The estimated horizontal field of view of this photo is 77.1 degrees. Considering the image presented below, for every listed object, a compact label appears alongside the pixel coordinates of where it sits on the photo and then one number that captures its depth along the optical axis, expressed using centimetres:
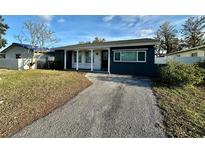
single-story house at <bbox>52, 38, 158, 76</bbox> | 1092
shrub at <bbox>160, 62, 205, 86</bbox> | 746
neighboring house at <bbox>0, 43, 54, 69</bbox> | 1520
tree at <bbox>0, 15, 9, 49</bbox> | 2689
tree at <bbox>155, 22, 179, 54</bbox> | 3210
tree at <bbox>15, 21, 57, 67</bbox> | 1778
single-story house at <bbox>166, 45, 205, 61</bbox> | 1608
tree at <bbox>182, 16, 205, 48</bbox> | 2862
